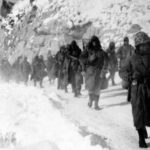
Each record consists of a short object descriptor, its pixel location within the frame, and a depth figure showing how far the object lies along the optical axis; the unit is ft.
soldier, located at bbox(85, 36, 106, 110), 32.81
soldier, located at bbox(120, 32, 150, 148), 20.48
